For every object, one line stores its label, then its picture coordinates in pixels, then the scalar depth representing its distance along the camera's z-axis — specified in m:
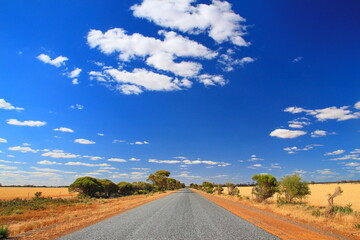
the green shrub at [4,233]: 9.79
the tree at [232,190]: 59.30
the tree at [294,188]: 28.94
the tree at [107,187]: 67.46
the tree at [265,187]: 33.09
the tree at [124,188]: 81.28
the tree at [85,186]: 55.44
